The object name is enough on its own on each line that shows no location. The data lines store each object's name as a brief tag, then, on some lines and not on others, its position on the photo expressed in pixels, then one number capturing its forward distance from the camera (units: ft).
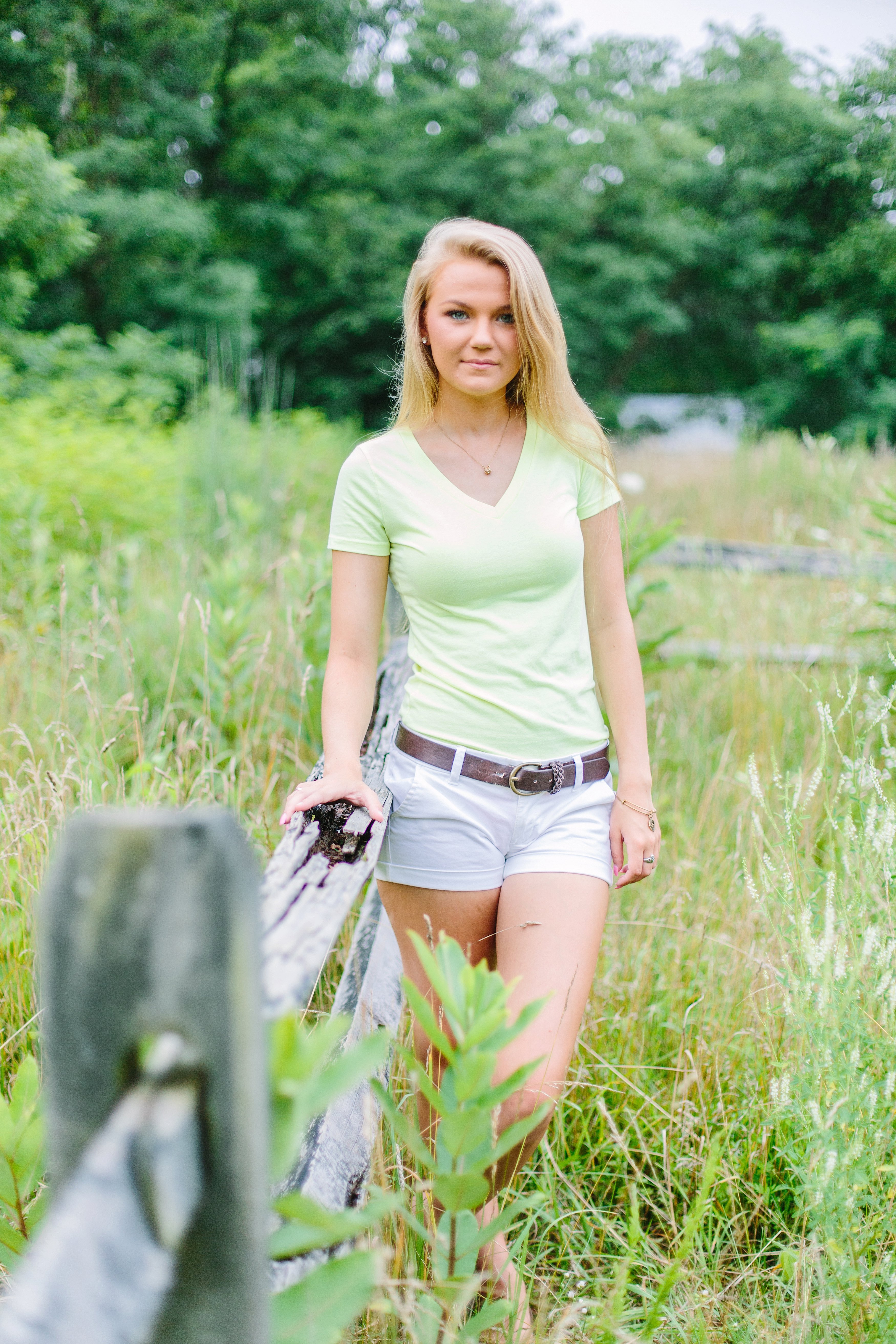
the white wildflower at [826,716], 5.75
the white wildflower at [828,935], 4.41
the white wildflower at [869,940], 4.42
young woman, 5.65
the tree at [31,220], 25.34
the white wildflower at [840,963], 4.50
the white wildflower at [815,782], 5.17
